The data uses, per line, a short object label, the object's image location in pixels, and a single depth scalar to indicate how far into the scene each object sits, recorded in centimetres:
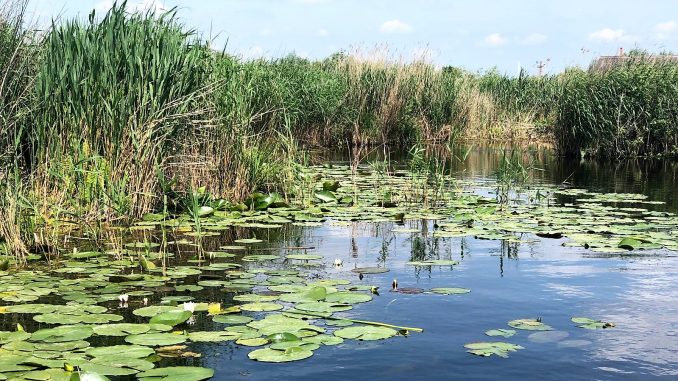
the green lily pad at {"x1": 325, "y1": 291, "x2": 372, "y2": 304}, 479
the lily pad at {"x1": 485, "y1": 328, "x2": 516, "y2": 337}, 423
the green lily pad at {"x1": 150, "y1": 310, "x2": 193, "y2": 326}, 425
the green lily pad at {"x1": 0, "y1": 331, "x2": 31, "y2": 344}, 397
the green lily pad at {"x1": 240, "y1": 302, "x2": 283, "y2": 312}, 459
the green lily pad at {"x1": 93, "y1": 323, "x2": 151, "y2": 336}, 409
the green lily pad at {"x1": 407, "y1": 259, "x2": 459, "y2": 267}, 605
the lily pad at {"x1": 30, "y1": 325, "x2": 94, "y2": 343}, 398
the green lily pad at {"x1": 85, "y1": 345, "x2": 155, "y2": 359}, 371
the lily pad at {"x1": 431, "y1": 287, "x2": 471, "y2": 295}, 514
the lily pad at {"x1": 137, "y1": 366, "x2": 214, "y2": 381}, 341
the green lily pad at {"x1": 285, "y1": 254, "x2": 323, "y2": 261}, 617
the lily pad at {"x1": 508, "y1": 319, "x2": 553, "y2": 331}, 432
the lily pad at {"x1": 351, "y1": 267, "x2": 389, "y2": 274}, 573
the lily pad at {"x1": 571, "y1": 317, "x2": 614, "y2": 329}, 440
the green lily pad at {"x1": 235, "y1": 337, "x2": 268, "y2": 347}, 396
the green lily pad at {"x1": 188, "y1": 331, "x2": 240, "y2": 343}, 405
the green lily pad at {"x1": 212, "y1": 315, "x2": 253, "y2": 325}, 433
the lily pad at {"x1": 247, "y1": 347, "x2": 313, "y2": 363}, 374
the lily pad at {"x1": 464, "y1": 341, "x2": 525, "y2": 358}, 391
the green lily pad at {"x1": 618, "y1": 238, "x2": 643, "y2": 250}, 668
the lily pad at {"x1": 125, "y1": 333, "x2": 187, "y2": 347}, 393
